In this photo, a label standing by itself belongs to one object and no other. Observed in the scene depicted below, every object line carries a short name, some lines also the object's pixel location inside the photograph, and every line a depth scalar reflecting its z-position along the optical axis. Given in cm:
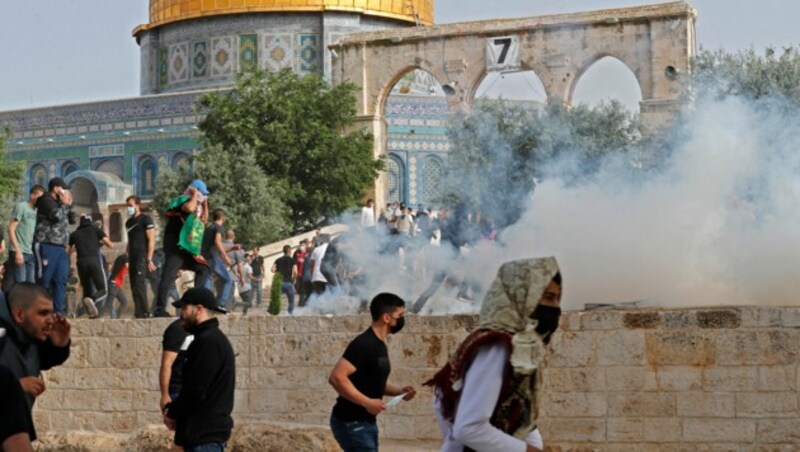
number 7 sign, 3381
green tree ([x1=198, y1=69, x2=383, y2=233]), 3244
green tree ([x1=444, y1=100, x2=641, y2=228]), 2928
